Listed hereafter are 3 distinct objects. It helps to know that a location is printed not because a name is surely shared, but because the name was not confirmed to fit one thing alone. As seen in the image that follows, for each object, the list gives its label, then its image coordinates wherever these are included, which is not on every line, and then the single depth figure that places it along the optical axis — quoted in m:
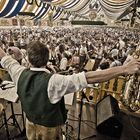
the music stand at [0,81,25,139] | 2.47
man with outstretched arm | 1.35
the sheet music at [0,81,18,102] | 2.48
